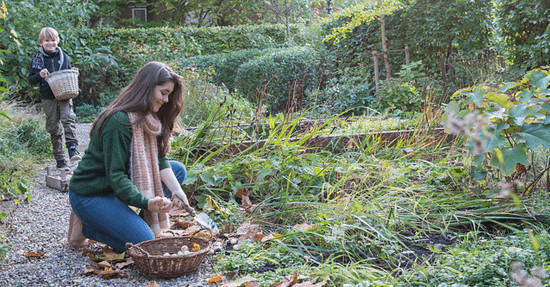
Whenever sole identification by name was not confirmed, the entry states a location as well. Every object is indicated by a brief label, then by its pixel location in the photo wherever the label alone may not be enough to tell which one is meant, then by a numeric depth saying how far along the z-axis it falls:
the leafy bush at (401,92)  7.07
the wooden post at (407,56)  8.01
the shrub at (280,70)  10.06
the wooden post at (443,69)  6.79
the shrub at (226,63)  11.77
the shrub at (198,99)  5.67
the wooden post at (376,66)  8.06
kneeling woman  2.61
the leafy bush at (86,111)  10.02
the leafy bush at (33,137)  6.06
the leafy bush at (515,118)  2.55
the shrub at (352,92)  8.16
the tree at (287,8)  15.79
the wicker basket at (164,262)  2.35
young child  5.09
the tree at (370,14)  8.05
